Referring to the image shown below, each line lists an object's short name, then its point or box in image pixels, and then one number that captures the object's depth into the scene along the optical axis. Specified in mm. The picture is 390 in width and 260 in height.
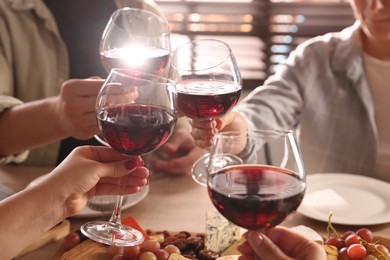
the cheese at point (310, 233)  1161
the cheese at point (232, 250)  1173
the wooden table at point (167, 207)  1335
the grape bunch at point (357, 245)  1120
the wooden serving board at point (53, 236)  1224
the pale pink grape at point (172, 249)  1155
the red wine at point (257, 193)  797
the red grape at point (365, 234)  1210
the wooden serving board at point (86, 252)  1138
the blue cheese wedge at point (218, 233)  1178
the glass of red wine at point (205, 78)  1166
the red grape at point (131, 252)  1121
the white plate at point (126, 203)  1350
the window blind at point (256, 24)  3211
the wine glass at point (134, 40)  1250
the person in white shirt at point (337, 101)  1937
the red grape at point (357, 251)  1119
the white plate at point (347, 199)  1350
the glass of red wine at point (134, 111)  985
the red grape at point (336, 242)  1186
